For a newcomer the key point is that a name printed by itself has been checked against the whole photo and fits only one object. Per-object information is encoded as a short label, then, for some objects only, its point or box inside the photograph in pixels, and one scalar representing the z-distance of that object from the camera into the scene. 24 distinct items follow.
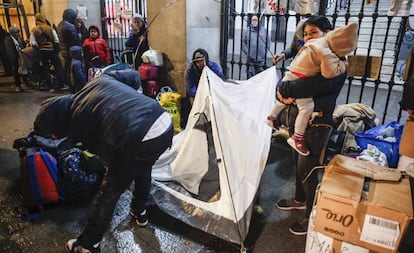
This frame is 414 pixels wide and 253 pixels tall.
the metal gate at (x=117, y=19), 7.34
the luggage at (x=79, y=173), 2.99
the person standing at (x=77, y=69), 6.58
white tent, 2.55
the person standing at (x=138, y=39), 6.10
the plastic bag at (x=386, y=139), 3.08
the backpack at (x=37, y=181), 2.83
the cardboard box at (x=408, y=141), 2.23
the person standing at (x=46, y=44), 7.52
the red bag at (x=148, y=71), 5.46
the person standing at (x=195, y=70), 4.74
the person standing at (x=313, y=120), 2.35
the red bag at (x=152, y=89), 5.55
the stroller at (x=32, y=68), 7.83
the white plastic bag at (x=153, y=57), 5.51
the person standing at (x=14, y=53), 7.93
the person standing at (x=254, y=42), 5.80
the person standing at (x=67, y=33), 6.86
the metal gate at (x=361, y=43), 3.65
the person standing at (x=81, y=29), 7.61
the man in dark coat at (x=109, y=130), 2.14
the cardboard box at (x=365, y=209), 1.50
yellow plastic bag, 4.92
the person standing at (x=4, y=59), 8.81
